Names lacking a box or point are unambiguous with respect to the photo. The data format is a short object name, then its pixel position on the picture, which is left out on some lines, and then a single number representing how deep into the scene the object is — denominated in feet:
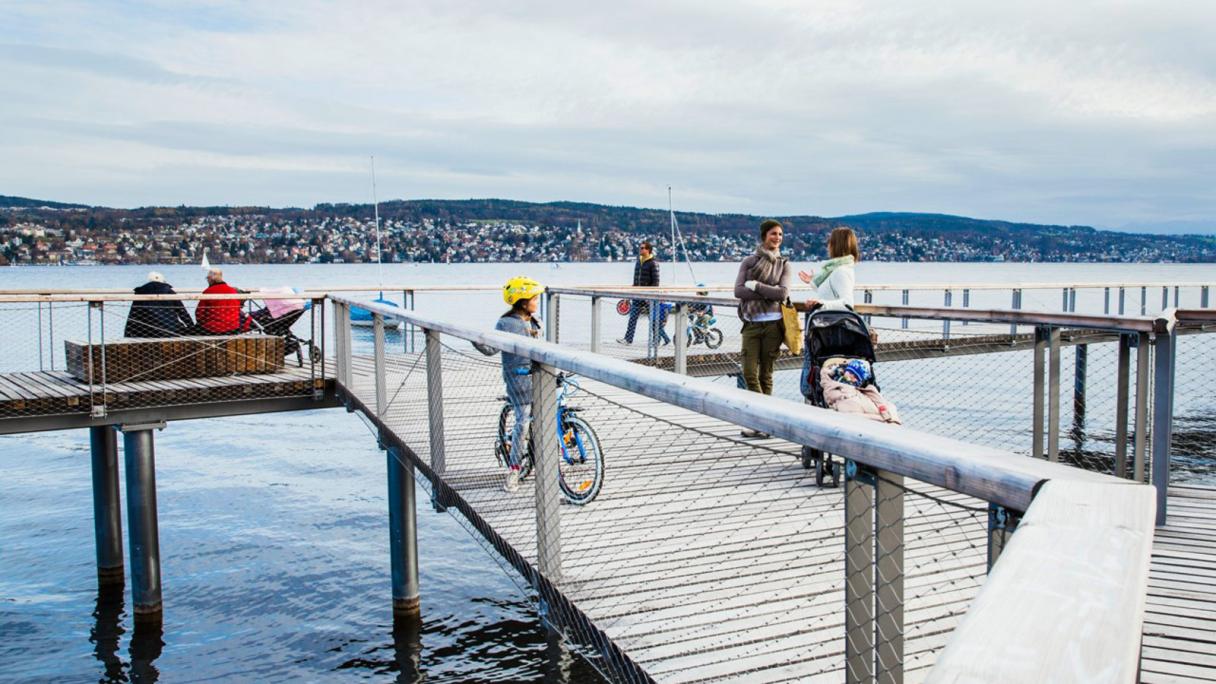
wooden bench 35.55
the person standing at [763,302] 26.00
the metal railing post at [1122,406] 18.44
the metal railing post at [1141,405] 17.87
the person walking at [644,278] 54.08
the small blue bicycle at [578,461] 19.60
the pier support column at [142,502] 34.40
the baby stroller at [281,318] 40.88
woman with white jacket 21.95
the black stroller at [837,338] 19.31
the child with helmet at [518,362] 20.12
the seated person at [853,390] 18.21
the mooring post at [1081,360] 51.98
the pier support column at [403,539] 33.40
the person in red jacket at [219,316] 38.93
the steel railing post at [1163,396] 17.52
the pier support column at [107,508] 38.70
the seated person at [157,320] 38.50
